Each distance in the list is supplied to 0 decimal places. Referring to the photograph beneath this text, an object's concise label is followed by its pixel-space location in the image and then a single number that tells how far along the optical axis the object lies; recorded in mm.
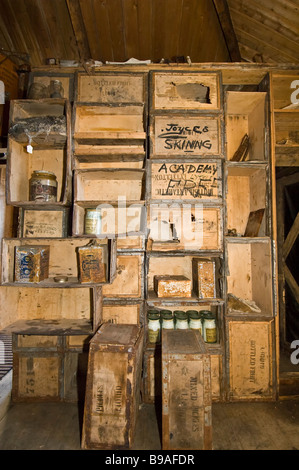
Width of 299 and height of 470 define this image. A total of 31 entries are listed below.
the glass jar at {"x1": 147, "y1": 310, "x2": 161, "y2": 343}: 2354
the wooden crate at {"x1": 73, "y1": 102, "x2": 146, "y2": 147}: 2438
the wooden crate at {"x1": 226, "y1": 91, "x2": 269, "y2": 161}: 2506
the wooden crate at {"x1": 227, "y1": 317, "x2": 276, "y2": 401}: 2291
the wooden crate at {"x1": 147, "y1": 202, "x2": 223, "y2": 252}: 2318
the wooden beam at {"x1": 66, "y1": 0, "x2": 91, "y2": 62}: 2463
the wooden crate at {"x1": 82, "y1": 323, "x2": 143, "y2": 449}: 1750
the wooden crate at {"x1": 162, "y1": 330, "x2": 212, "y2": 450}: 1746
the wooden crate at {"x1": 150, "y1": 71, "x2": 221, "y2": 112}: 2449
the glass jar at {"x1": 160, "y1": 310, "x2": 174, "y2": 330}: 2380
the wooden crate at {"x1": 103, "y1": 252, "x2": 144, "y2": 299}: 2363
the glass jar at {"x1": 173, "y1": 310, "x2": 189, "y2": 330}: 2381
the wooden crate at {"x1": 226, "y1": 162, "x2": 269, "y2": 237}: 2480
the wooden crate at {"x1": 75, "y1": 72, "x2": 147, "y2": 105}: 2512
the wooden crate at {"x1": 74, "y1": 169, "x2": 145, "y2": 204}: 2615
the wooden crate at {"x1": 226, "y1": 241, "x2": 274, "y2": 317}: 2381
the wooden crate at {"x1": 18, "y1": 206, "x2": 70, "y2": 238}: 2514
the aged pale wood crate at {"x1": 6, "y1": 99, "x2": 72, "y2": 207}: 2264
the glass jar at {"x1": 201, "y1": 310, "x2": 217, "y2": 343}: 2385
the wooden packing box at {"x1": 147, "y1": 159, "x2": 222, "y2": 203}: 2365
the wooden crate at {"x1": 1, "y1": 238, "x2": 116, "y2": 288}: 2178
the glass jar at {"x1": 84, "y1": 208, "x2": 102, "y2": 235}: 2275
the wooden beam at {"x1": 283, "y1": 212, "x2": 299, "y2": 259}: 3386
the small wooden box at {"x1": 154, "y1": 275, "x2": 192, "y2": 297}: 2328
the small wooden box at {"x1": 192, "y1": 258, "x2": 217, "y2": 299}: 2332
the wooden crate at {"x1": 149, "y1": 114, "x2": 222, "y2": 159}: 2396
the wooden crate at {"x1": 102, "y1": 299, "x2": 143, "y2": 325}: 2379
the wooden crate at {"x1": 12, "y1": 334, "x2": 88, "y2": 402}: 2297
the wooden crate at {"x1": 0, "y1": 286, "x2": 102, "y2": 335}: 2482
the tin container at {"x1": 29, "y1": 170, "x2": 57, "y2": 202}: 2260
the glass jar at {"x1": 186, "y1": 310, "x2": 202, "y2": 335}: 2389
